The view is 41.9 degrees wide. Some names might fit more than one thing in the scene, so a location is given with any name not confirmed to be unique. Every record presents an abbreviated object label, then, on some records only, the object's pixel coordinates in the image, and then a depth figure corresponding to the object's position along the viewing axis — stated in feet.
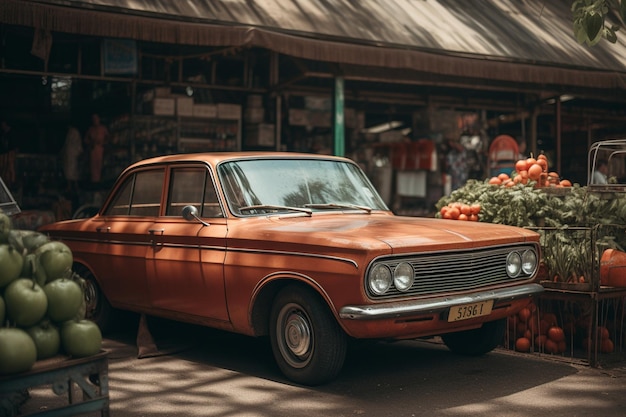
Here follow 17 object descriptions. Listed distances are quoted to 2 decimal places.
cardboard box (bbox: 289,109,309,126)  44.01
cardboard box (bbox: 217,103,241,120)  42.37
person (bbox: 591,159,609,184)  41.05
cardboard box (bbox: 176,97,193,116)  41.16
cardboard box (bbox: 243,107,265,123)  42.93
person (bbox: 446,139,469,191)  48.03
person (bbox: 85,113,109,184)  41.22
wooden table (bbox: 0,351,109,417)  11.69
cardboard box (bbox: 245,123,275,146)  42.60
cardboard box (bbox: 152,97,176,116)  40.60
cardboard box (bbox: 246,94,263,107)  43.09
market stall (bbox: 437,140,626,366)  21.03
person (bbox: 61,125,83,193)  41.39
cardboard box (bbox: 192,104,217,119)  41.68
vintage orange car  17.04
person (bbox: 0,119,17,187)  39.70
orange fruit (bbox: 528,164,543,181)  26.73
